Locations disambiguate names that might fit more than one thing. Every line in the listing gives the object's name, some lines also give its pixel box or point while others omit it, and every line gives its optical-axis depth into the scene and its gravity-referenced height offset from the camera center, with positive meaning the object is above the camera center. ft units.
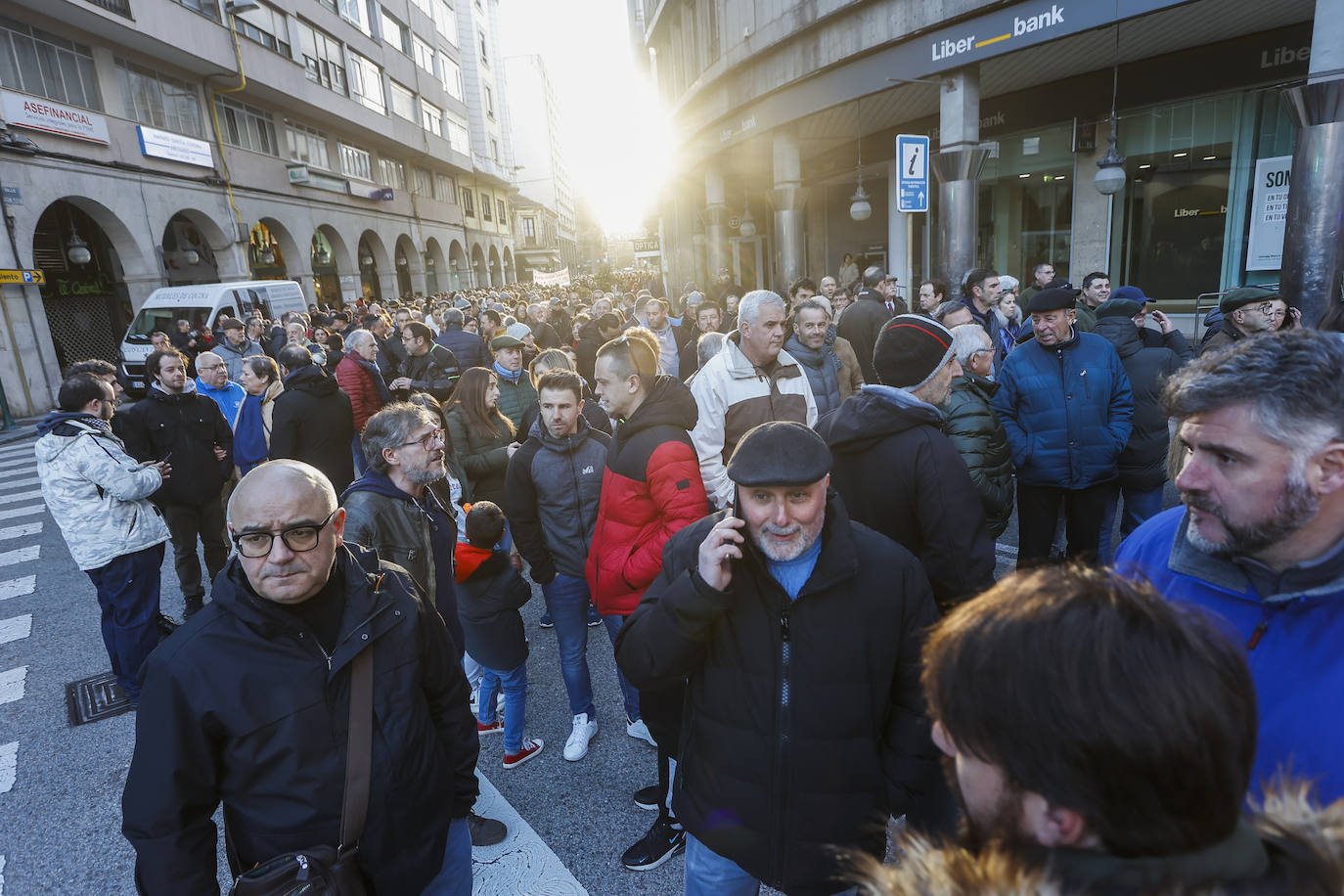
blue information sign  31.50 +4.32
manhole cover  15.43 -8.35
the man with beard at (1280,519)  4.59 -1.84
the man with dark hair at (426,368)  23.99 -2.27
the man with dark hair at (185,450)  17.90 -3.32
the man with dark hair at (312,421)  18.92 -2.98
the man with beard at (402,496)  10.23 -2.76
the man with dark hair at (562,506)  12.34 -3.70
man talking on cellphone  6.41 -3.56
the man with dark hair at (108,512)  14.40 -3.82
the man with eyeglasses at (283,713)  6.02 -3.50
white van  49.42 +0.78
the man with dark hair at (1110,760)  2.71 -1.98
